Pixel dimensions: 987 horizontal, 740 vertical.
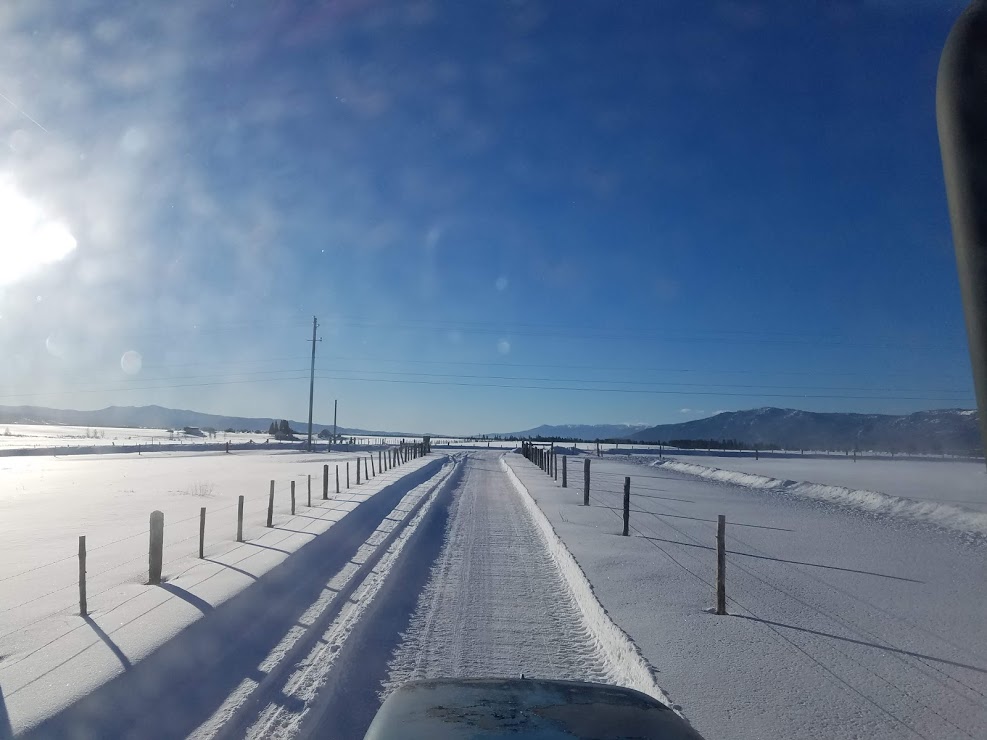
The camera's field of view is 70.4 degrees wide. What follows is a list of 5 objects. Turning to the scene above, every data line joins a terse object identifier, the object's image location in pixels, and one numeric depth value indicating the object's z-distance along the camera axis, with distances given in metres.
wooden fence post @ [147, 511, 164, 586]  9.25
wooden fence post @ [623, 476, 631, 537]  14.12
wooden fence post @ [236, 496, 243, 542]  12.95
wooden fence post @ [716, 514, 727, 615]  7.79
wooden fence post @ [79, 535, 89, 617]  7.61
